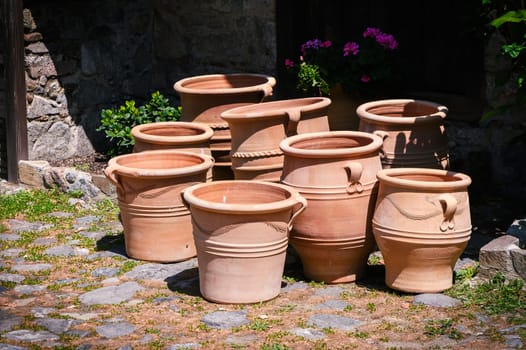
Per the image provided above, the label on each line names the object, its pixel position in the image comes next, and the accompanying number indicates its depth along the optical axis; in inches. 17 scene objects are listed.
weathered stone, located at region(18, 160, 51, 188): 313.0
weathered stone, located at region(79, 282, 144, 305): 215.6
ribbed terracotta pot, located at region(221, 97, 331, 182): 238.7
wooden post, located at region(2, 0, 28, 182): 307.7
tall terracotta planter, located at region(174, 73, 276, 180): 265.3
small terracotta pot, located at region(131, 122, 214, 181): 254.2
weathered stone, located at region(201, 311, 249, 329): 197.5
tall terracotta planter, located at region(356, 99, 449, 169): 235.8
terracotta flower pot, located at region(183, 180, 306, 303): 204.5
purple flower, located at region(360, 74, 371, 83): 285.1
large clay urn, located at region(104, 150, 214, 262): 235.3
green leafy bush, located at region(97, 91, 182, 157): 314.2
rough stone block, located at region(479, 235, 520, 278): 213.9
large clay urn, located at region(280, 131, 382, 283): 214.5
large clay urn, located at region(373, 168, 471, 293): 205.0
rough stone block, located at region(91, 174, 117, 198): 303.1
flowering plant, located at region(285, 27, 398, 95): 286.4
